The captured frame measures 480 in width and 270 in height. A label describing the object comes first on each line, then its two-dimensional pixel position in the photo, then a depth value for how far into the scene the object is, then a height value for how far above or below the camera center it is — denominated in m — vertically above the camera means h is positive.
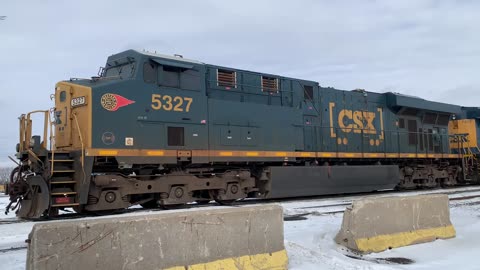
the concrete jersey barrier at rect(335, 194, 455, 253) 6.10 -0.89
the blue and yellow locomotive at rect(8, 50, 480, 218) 9.06 +0.77
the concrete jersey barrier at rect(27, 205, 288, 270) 3.61 -0.68
